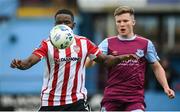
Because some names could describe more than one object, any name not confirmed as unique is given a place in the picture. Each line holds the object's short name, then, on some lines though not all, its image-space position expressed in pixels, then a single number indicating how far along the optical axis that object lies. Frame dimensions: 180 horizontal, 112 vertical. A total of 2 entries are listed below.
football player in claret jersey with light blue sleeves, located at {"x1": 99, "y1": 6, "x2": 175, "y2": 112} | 19.37
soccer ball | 17.37
